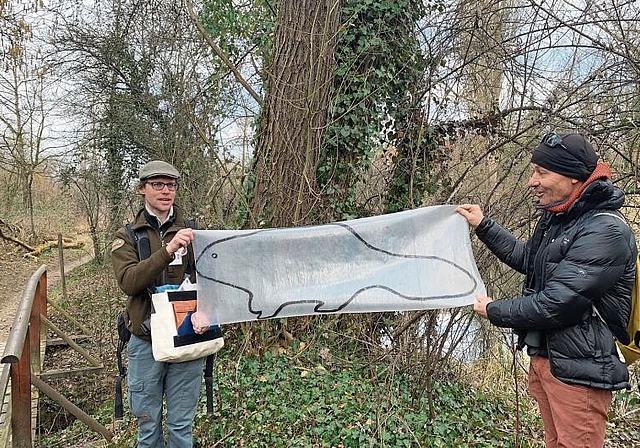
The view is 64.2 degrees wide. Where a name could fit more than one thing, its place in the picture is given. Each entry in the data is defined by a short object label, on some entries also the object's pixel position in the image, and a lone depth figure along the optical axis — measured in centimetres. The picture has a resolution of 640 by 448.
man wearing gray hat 301
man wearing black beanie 227
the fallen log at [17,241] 1569
